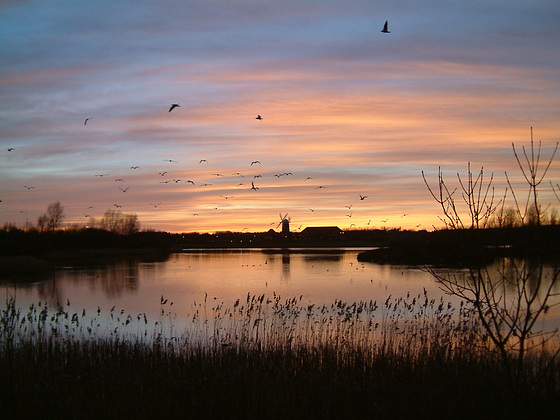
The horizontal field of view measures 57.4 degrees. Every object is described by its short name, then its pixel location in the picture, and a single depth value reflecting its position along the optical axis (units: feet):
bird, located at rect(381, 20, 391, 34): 30.94
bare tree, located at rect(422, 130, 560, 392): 17.01
